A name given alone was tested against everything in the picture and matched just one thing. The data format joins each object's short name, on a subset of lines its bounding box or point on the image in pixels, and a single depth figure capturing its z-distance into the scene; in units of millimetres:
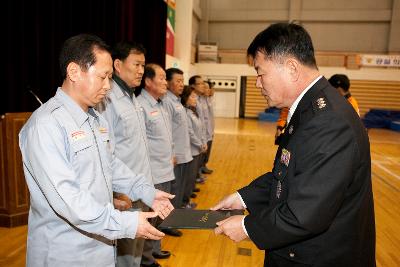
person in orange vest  3757
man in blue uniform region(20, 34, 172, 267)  1233
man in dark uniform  1072
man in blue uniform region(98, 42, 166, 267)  2180
